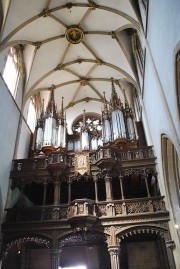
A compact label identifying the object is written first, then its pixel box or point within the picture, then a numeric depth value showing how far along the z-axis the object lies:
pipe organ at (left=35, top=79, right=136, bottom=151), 16.28
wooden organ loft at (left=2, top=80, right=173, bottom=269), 12.12
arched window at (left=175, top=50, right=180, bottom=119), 7.93
